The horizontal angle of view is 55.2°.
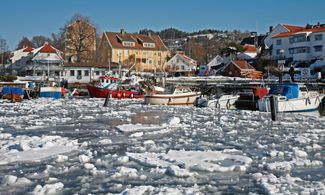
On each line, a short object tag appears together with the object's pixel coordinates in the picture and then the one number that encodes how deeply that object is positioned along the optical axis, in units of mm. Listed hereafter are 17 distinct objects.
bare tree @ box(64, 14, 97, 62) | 63875
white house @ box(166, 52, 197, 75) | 82188
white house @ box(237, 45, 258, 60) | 75631
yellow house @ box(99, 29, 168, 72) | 73062
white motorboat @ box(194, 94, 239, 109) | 25005
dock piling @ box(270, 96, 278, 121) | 15525
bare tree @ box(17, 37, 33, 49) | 120875
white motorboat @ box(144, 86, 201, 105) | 25859
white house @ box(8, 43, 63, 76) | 58688
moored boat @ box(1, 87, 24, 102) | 34344
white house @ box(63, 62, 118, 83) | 52156
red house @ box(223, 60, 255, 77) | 61812
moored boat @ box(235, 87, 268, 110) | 24516
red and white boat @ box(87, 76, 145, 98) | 35812
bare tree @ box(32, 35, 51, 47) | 114112
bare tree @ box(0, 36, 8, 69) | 83625
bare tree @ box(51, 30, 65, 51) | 69831
